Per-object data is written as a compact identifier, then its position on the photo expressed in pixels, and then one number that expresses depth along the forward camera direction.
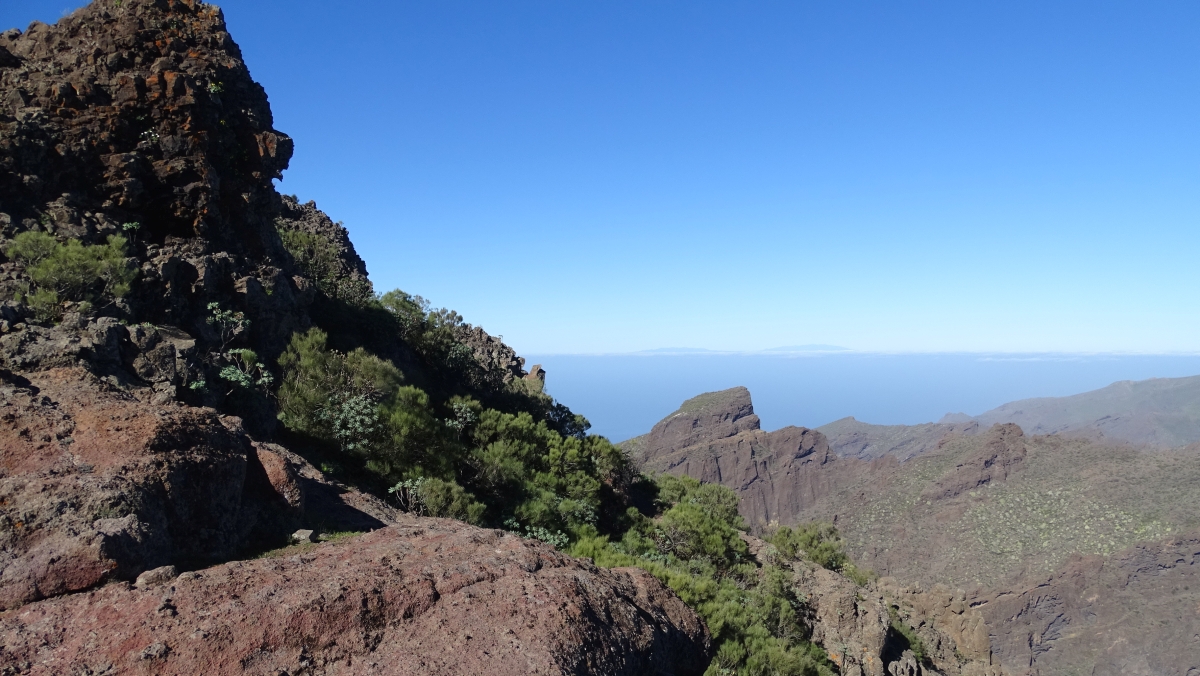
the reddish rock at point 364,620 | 4.75
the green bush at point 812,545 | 23.27
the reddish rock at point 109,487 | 5.62
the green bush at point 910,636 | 18.33
